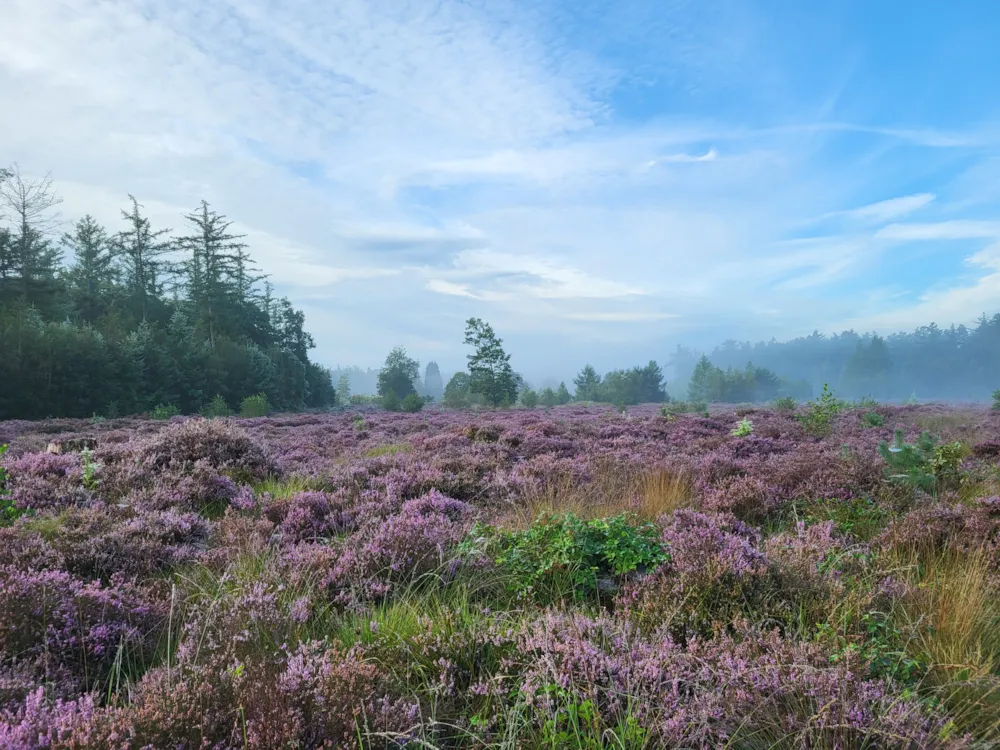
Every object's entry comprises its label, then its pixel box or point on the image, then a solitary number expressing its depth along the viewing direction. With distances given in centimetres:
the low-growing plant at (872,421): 1493
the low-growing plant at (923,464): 603
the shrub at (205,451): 719
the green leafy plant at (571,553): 357
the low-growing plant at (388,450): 1079
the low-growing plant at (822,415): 1375
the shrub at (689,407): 2533
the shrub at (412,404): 3710
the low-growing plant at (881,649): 235
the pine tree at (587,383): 7419
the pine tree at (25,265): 3353
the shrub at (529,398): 5362
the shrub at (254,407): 2923
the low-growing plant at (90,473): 627
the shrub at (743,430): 1198
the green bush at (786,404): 2236
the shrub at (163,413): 2413
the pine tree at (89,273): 4106
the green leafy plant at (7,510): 487
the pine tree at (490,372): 4622
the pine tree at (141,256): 4791
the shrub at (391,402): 4292
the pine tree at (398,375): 6969
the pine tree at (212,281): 4803
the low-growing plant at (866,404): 2372
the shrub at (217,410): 2932
